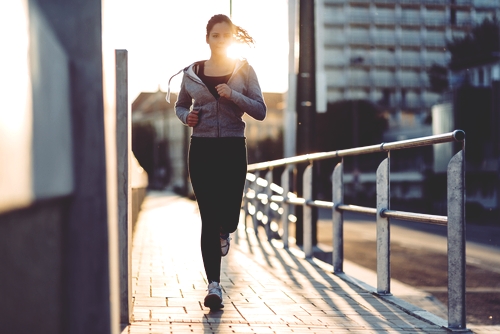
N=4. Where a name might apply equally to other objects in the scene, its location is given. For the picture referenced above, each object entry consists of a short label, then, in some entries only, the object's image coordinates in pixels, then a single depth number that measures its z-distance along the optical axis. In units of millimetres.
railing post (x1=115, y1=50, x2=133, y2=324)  3709
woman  4227
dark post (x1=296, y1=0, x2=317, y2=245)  10516
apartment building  87688
